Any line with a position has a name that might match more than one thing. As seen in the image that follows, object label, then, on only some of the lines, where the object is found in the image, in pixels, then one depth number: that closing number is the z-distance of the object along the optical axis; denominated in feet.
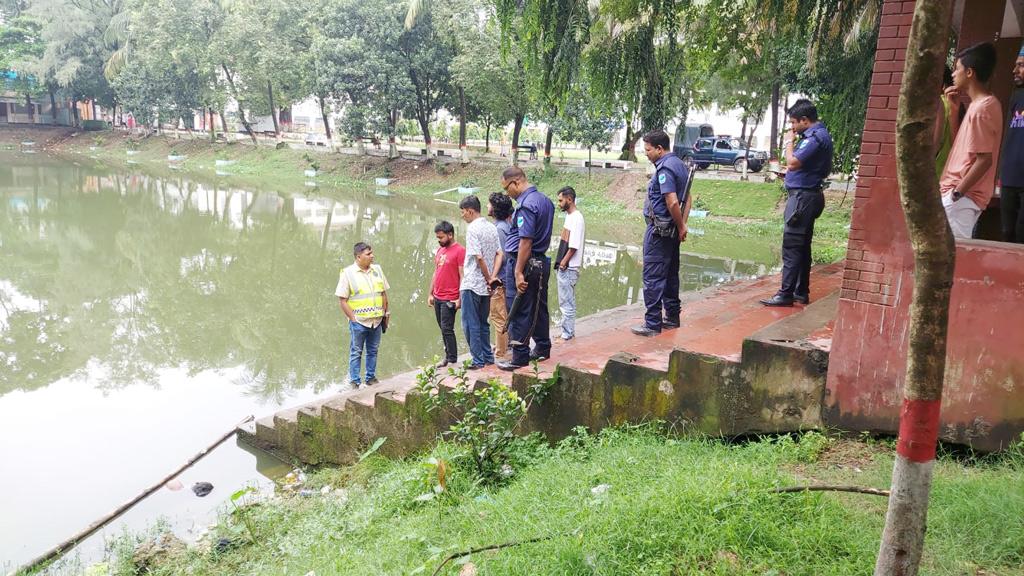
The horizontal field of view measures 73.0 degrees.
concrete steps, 12.10
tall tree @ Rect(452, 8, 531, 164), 75.77
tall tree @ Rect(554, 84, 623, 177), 75.89
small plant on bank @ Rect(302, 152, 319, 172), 108.03
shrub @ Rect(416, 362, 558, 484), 13.47
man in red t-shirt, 21.36
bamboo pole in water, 14.86
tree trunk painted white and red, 5.59
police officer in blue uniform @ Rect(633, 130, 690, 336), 16.58
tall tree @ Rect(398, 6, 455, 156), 85.76
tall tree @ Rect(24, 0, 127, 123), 135.44
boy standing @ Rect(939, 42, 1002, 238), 10.47
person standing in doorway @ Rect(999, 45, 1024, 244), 12.76
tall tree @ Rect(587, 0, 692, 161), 23.88
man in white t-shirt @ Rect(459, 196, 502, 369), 19.26
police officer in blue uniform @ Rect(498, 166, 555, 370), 16.28
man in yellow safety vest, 21.61
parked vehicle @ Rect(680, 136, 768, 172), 82.38
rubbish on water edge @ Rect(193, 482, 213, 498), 18.47
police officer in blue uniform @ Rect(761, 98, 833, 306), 17.13
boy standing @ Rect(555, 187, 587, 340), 20.75
